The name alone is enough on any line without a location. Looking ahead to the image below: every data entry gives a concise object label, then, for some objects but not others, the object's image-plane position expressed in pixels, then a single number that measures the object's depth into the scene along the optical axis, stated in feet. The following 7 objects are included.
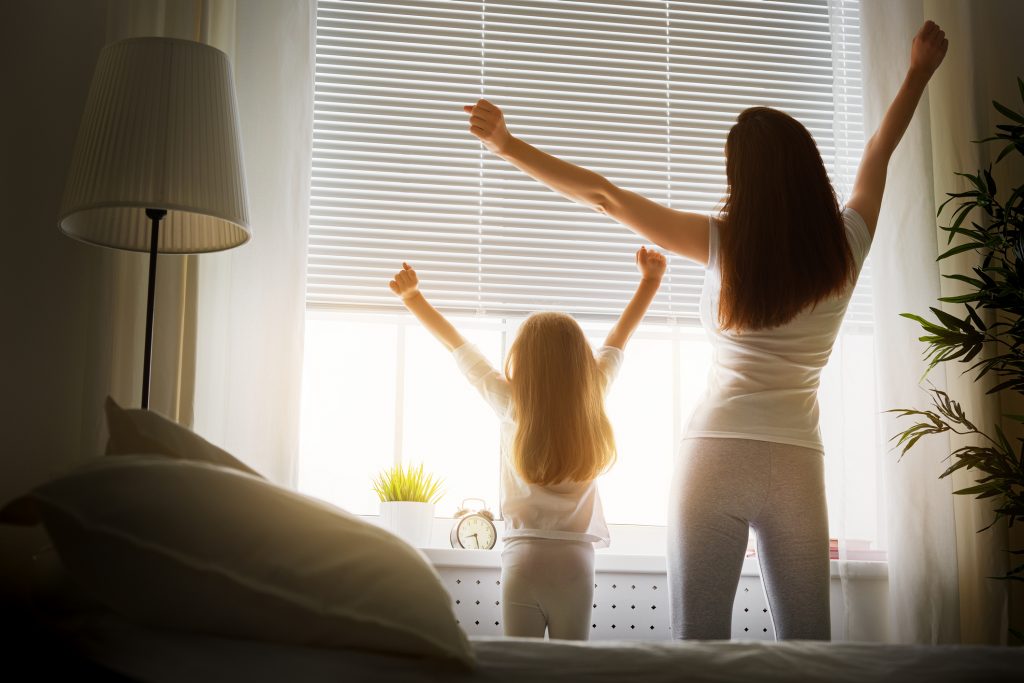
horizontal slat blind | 8.74
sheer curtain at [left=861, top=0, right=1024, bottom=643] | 7.84
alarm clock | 8.31
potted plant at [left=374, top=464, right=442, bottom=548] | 8.18
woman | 5.85
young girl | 6.91
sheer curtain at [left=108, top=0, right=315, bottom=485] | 7.30
